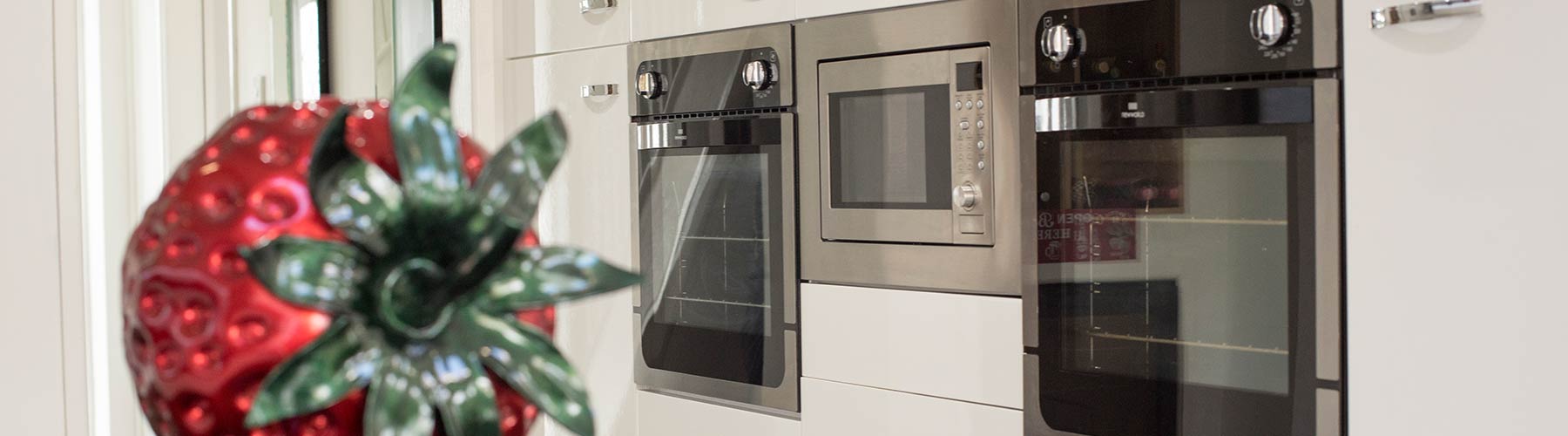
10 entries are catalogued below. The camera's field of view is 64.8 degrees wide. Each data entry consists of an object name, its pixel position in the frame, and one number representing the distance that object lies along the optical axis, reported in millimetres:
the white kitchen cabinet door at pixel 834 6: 2258
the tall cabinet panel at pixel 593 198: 2842
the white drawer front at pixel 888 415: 2119
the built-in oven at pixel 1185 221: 1676
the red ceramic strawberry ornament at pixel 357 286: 301
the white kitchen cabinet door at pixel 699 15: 2459
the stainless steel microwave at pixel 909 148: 2107
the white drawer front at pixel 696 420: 2543
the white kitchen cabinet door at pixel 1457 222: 1478
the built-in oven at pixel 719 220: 2486
